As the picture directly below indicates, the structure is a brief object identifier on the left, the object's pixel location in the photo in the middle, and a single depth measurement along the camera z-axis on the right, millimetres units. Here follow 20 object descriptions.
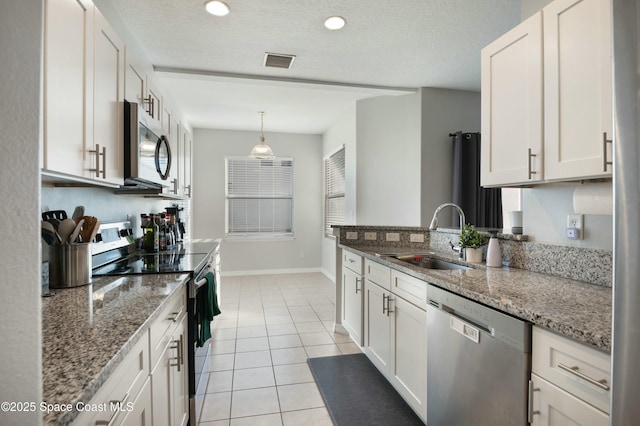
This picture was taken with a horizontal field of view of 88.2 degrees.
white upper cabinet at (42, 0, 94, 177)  1112
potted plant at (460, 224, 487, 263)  2135
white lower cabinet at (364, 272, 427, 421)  1799
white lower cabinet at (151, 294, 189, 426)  1252
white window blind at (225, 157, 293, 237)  6207
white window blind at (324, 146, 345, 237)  5453
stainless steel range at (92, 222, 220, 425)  1842
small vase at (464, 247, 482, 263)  2131
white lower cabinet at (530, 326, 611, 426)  922
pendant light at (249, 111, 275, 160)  4887
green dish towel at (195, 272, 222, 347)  2035
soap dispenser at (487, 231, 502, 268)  1988
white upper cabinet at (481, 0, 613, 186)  1314
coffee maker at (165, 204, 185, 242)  3662
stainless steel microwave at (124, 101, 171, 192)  1815
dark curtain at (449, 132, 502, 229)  3768
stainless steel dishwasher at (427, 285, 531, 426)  1159
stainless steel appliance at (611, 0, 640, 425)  669
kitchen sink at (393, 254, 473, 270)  2525
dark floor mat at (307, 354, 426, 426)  1961
